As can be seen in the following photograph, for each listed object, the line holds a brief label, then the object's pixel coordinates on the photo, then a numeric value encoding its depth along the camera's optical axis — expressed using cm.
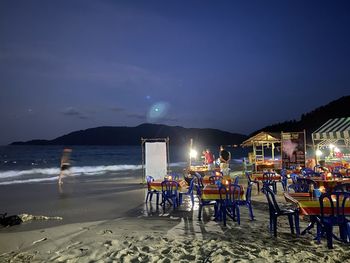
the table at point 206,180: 1048
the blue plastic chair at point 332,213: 480
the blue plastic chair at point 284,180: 1113
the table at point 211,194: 691
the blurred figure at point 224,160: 1380
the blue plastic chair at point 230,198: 663
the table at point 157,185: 923
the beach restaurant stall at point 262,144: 1823
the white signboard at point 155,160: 1359
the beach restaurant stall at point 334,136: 1320
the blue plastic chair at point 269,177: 1087
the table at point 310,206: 488
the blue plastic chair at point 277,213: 557
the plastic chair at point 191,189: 888
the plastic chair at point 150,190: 948
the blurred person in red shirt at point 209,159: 1672
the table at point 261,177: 1092
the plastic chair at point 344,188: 641
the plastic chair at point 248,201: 672
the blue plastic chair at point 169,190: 884
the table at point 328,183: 831
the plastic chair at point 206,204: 701
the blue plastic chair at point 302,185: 795
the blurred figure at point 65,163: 1605
